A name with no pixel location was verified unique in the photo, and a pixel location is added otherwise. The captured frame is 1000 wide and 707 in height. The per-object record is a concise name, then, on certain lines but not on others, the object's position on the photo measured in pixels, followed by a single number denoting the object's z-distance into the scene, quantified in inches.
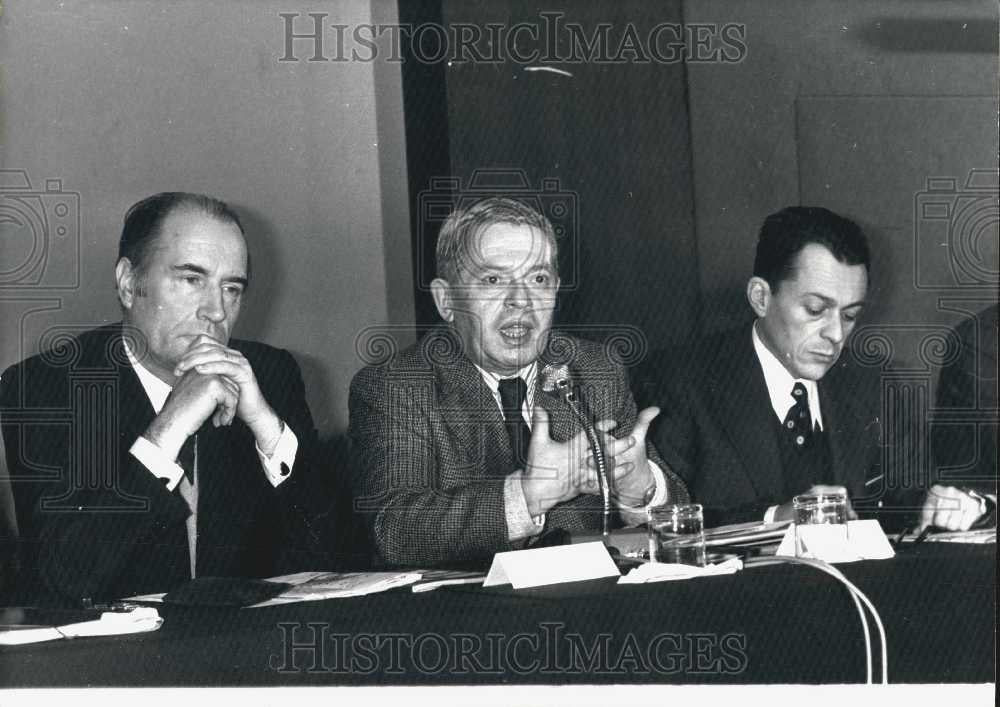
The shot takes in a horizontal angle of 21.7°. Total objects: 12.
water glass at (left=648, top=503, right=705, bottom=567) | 132.6
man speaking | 136.6
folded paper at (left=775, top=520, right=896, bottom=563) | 132.3
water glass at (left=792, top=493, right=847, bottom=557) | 138.6
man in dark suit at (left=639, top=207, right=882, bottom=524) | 139.5
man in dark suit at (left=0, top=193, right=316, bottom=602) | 133.1
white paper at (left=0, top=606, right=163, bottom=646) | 122.2
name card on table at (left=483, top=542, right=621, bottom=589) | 128.0
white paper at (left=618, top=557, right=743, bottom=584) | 127.5
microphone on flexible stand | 137.3
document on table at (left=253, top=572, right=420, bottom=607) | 128.1
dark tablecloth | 121.8
